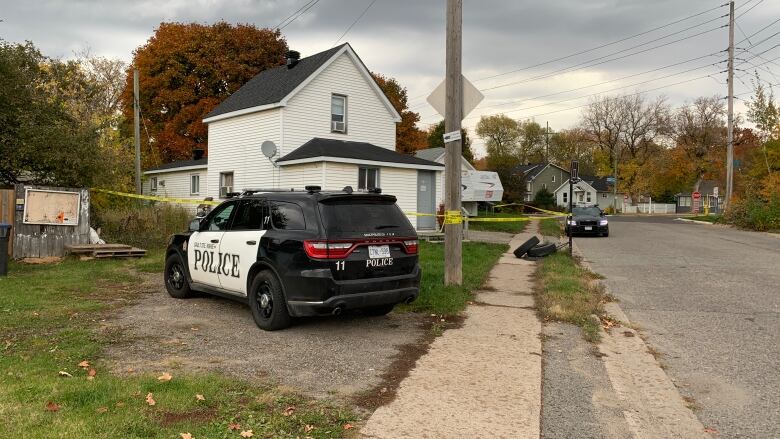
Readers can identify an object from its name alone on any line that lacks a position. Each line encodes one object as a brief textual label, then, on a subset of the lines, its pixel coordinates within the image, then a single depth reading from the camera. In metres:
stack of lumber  13.26
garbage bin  10.62
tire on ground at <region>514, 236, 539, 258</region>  15.37
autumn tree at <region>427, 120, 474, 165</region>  62.22
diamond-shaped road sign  9.40
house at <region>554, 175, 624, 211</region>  80.56
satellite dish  20.19
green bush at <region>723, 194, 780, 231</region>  29.00
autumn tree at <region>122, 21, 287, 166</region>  36.75
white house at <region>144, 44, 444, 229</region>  20.36
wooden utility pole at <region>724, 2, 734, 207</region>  37.44
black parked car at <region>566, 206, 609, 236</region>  24.41
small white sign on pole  9.29
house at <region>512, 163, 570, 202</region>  77.06
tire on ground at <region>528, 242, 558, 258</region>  15.19
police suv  6.18
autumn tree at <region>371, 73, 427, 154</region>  45.66
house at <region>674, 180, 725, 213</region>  90.63
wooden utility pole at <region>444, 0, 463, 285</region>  9.36
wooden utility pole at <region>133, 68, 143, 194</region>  24.20
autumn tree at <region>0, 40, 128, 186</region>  13.39
